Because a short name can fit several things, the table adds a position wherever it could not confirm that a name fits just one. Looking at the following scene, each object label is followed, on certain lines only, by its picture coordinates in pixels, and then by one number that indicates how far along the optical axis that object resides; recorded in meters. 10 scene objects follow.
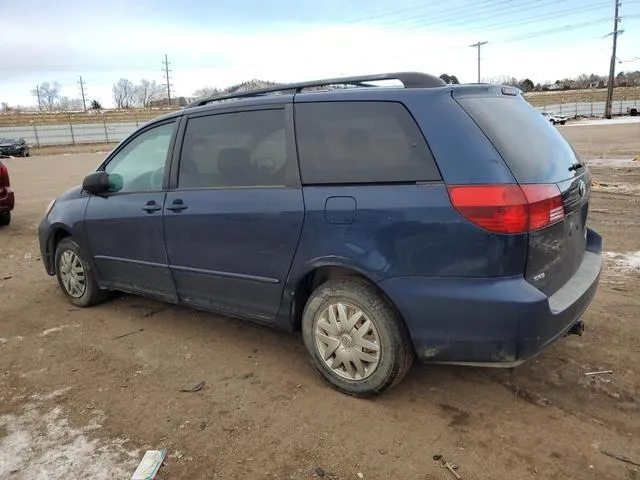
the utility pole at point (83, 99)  103.58
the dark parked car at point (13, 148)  33.16
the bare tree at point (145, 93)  107.57
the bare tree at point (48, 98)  110.75
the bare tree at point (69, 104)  107.25
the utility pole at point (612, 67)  54.59
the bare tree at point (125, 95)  111.62
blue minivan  2.75
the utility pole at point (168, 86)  85.94
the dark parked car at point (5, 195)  8.99
